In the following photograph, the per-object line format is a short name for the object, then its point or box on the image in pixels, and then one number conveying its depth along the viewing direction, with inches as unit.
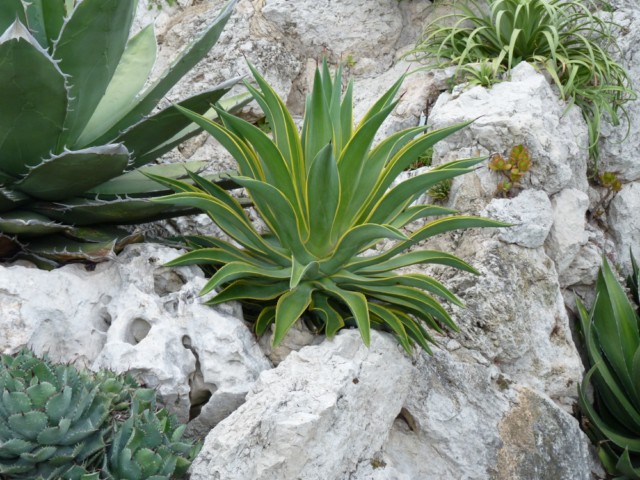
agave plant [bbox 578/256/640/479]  122.3
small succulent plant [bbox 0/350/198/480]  64.2
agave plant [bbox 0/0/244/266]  84.2
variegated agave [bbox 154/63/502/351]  92.0
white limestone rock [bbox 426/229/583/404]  116.4
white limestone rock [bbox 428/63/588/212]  133.6
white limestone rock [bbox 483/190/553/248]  124.7
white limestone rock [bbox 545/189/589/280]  134.1
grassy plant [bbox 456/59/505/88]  148.8
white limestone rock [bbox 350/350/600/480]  101.4
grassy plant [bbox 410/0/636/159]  153.9
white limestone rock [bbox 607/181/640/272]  157.8
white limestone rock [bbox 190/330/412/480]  77.4
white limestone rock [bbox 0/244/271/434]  84.4
